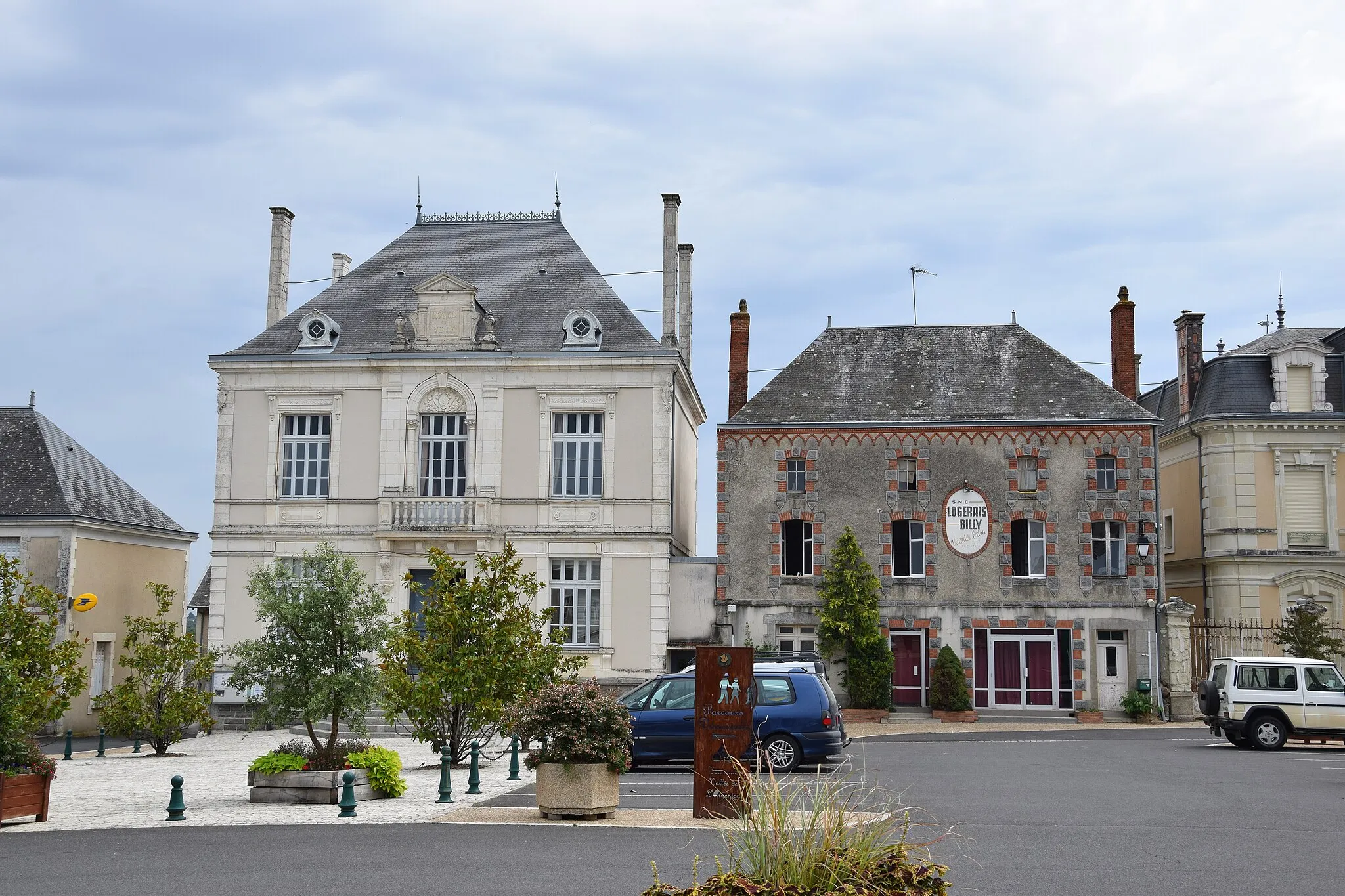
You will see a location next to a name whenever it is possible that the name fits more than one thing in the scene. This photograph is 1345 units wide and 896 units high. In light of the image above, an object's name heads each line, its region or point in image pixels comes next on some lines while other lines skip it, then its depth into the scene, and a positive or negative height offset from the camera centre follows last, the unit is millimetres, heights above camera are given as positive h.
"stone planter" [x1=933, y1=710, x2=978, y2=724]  29109 -2659
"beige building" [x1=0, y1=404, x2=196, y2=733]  29125 +1471
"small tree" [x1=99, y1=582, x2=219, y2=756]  22859 -1770
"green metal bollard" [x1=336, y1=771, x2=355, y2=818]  13753 -2175
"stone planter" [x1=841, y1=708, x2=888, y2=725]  29000 -2681
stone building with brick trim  30188 +1772
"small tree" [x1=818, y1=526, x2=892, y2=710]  29234 -613
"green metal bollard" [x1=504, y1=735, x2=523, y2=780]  18266 -2407
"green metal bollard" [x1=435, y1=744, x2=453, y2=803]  15109 -2228
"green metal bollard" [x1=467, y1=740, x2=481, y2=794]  16250 -2362
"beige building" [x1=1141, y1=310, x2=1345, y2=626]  32812 +3140
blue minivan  18031 -1731
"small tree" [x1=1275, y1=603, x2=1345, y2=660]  29969 -869
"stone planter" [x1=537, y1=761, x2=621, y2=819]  13516 -2065
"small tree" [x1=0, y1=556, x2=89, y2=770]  13469 -878
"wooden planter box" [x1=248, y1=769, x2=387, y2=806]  15102 -2288
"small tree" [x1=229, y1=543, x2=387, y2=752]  15828 -670
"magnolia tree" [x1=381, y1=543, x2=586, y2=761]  18906 -939
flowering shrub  13602 -1404
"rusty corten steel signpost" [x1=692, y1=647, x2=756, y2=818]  13227 -1278
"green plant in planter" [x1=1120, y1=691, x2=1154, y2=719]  29312 -2408
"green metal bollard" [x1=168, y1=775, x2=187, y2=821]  13789 -2298
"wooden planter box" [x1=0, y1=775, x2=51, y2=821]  13336 -2151
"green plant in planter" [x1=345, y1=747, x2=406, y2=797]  15414 -2096
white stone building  29062 +3369
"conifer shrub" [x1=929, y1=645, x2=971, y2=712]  29188 -1947
